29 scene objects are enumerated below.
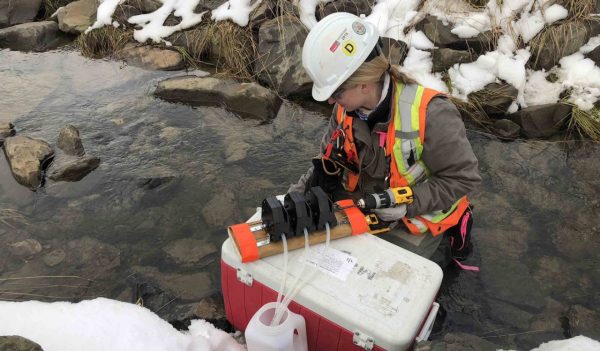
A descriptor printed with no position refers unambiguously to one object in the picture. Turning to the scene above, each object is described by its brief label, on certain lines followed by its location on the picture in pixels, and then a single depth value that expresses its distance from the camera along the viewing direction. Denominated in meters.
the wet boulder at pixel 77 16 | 7.74
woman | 2.67
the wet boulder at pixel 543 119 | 5.21
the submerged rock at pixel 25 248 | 4.02
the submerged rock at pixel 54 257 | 3.95
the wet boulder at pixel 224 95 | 5.76
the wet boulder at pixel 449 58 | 5.86
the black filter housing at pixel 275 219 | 2.50
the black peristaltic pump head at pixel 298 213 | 2.53
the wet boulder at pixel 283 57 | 6.08
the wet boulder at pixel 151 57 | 6.85
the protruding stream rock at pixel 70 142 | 5.15
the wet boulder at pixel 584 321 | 3.34
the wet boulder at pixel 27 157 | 4.73
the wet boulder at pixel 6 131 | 5.37
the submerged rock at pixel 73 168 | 4.80
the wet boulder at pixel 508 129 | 5.24
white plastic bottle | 2.27
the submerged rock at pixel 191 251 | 4.01
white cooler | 2.27
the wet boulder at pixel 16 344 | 2.06
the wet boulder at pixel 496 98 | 5.45
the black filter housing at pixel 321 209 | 2.59
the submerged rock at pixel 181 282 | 3.71
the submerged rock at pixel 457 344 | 2.23
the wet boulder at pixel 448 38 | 5.93
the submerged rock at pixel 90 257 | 3.90
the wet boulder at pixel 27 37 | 7.54
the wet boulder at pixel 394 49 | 6.03
